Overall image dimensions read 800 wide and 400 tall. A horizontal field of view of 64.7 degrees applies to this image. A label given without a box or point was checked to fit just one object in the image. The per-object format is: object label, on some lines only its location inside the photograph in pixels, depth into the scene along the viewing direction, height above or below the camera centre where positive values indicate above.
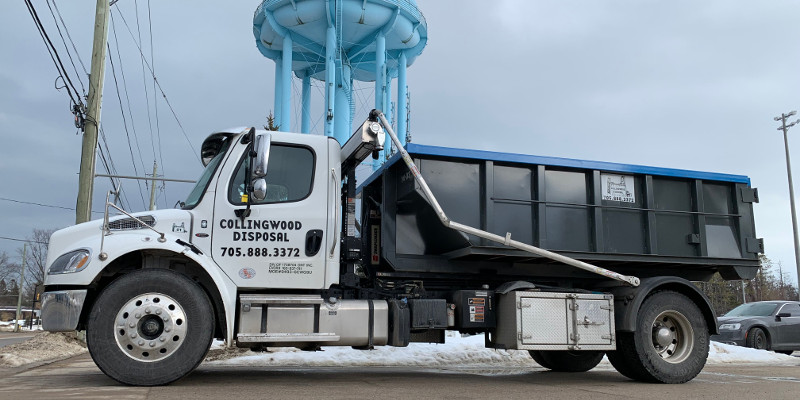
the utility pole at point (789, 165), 31.23 +7.08
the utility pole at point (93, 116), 13.45 +3.96
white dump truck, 6.36 +0.52
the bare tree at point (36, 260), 53.72 +3.39
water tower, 29.42 +13.06
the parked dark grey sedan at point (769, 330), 15.38 -0.61
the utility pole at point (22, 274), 48.34 +2.00
